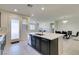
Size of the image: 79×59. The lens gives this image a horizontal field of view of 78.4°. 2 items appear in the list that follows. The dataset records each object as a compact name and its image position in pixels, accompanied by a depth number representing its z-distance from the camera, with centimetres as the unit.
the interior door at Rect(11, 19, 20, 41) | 374
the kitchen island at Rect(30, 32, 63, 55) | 187
